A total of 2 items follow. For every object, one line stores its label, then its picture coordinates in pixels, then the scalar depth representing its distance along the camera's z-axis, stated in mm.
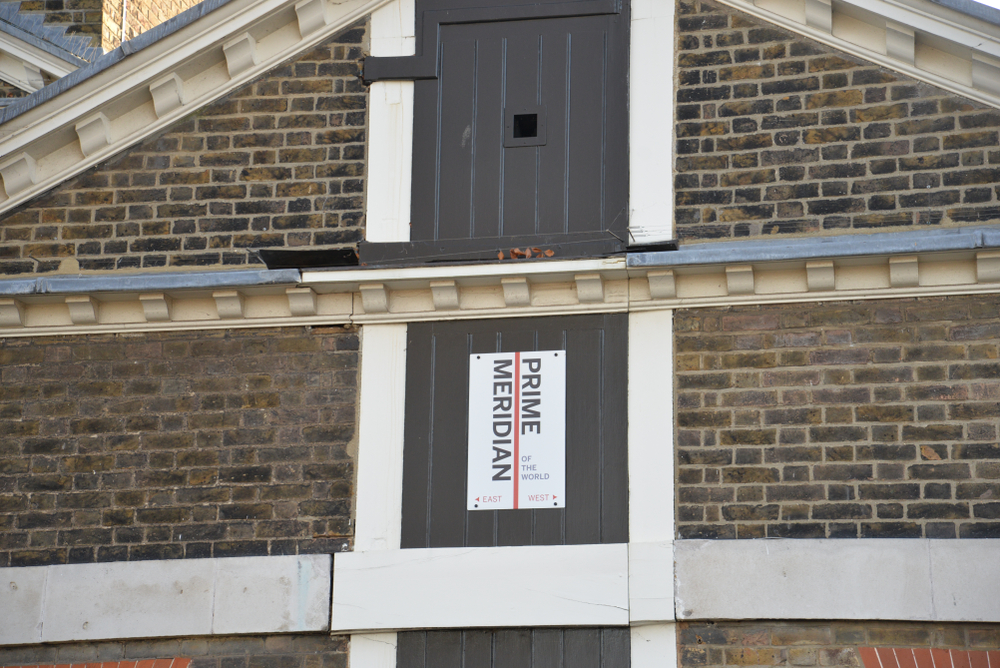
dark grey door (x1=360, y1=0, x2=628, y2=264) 14781
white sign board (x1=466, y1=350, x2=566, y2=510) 14125
